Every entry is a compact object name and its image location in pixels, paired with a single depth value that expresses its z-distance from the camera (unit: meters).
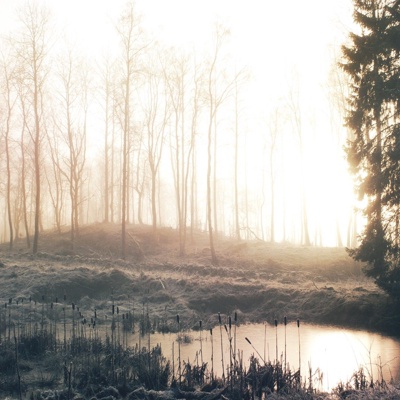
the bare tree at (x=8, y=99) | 27.97
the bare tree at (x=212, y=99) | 24.20
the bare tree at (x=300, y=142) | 30.39
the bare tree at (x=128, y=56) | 24.80
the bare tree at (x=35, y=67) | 24.14
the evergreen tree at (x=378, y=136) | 12.14
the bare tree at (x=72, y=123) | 28.16
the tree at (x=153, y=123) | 31.12
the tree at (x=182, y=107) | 26.73
